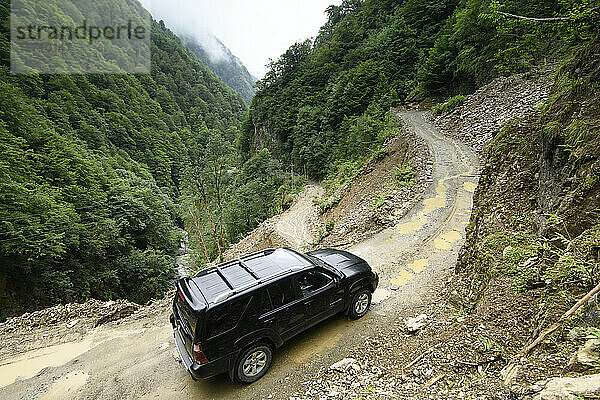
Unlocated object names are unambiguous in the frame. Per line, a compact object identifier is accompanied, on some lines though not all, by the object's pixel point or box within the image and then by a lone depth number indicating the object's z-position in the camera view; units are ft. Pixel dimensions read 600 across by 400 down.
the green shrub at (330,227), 43.31
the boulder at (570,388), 5.87
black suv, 12.85
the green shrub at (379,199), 39.13
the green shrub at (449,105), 69.82
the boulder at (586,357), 7.09
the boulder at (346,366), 13.93
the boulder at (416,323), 16.07
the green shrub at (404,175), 43.39
